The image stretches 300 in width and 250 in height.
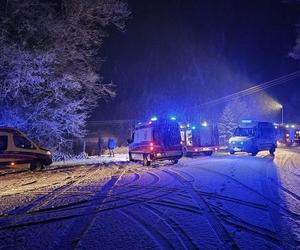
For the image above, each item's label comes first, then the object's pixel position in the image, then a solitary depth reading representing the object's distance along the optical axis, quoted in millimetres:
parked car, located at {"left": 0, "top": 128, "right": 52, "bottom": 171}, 16391
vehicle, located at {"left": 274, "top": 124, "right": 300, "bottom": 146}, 47281
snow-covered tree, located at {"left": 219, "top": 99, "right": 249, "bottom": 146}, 51534
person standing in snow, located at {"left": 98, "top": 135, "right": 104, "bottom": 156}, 30125
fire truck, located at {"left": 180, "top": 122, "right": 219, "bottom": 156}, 26141
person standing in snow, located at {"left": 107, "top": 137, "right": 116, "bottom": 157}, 29375
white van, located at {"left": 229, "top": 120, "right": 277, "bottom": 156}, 25641
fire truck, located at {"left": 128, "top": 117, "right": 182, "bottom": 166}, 19047
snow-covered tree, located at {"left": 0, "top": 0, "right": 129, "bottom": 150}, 19547
